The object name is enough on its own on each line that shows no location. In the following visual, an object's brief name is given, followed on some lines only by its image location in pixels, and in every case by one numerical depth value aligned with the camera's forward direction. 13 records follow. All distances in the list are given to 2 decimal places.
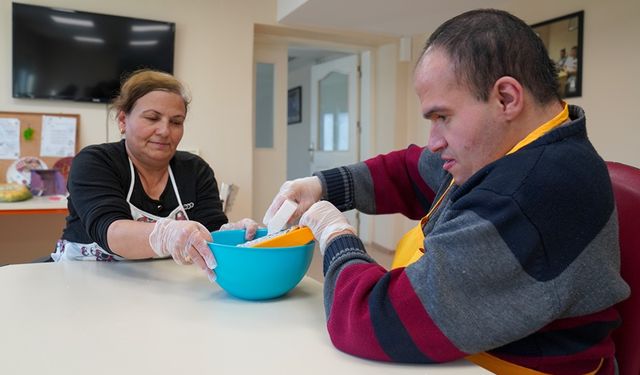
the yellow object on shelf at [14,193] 2.60
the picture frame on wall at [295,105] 6.50
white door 4.77
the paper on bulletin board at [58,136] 3.07
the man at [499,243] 0.58
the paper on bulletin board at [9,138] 2.96
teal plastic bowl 0.84
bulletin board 2.97
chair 0.75
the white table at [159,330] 0.61
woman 1.12
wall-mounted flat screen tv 2.96
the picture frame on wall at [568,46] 2.84
